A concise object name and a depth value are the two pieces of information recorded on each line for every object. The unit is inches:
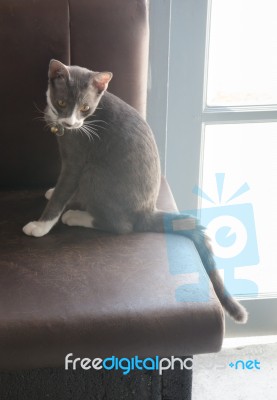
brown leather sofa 36.2
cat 45.5
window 57.0
